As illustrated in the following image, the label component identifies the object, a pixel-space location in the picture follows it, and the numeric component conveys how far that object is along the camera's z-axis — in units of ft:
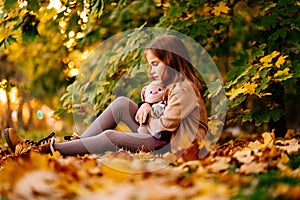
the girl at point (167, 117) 10.24
